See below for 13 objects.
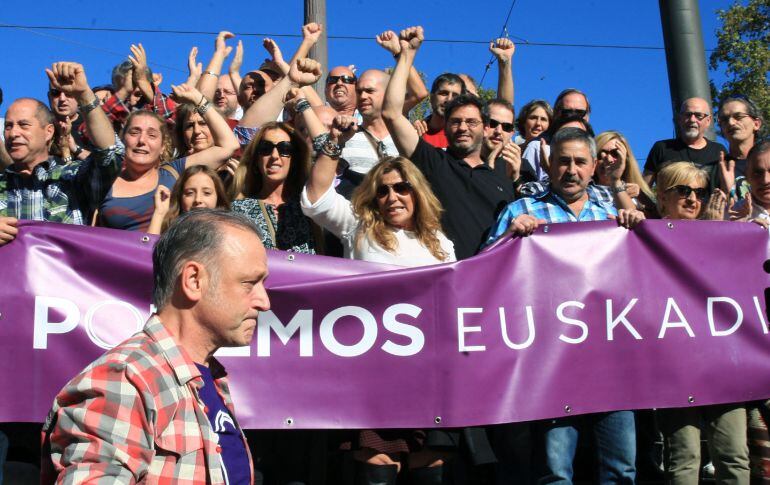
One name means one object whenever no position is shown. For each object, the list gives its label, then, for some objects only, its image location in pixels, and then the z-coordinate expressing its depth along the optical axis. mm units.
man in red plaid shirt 1957
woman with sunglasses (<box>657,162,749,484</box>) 4656
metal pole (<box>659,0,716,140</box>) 6582
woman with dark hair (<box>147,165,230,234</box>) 4855
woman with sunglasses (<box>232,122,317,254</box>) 4996
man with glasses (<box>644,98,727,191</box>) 6728
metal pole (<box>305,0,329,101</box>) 9484
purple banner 4199
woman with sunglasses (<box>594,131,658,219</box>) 5898
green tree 24406
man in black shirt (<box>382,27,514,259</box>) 5223
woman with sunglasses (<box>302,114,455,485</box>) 4727
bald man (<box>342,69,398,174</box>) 5969
